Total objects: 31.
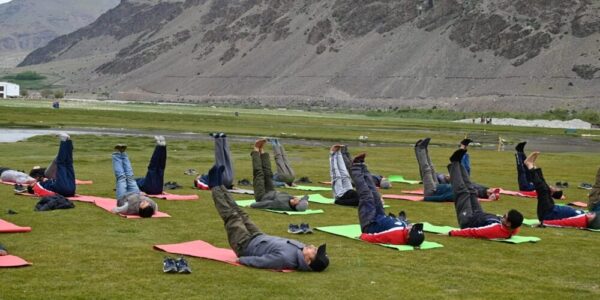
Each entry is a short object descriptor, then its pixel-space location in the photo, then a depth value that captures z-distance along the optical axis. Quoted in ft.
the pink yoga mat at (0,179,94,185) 74.11
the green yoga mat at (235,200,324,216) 59.18
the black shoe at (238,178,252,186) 79.33
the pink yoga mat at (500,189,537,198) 79.72
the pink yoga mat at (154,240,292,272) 40.78
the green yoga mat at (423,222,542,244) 50.31
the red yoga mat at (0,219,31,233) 45.70
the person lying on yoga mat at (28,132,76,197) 60.39
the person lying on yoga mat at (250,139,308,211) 60.13
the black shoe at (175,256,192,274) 36.78
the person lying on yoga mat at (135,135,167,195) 64.95
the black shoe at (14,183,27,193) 63.26
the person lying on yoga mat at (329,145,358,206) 64.44
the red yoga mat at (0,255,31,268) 36.24
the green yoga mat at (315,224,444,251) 46.55
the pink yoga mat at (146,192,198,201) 64.91
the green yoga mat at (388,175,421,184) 90.57
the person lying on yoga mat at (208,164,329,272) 38.91
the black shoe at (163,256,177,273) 36.68
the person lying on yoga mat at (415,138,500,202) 70.85
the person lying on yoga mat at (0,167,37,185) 67.11
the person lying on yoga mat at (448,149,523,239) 49.57
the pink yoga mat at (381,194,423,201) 72.49
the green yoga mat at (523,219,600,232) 57.52
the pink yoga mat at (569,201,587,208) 72.28
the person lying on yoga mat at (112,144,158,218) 53.98
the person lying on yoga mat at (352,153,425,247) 46.70
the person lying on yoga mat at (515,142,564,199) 72.77
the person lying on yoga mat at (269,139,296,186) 80.22
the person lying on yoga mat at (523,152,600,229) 57.41
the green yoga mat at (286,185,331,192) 77.78
